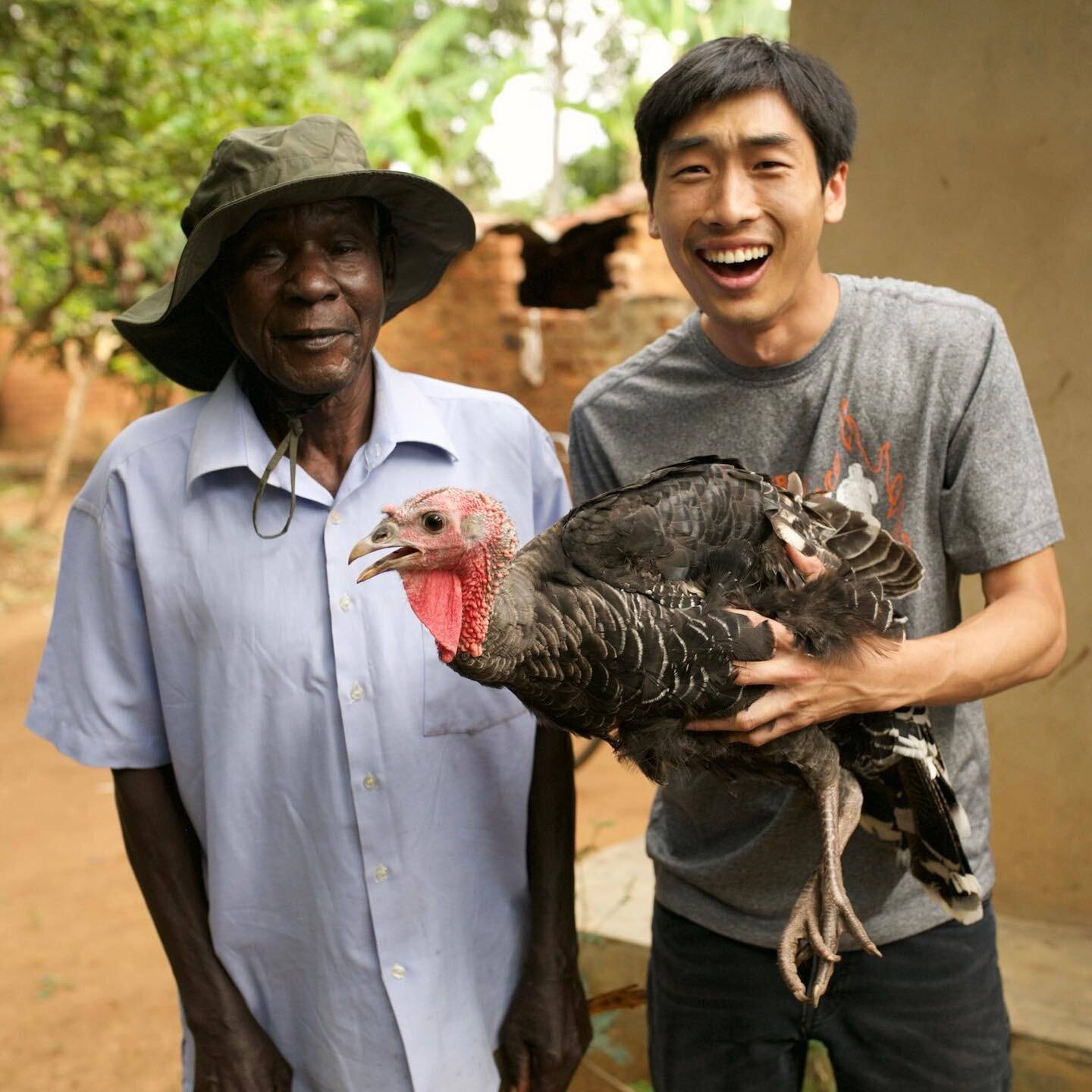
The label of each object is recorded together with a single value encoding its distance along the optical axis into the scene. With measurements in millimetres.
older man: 2061
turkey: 1800
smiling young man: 2043
